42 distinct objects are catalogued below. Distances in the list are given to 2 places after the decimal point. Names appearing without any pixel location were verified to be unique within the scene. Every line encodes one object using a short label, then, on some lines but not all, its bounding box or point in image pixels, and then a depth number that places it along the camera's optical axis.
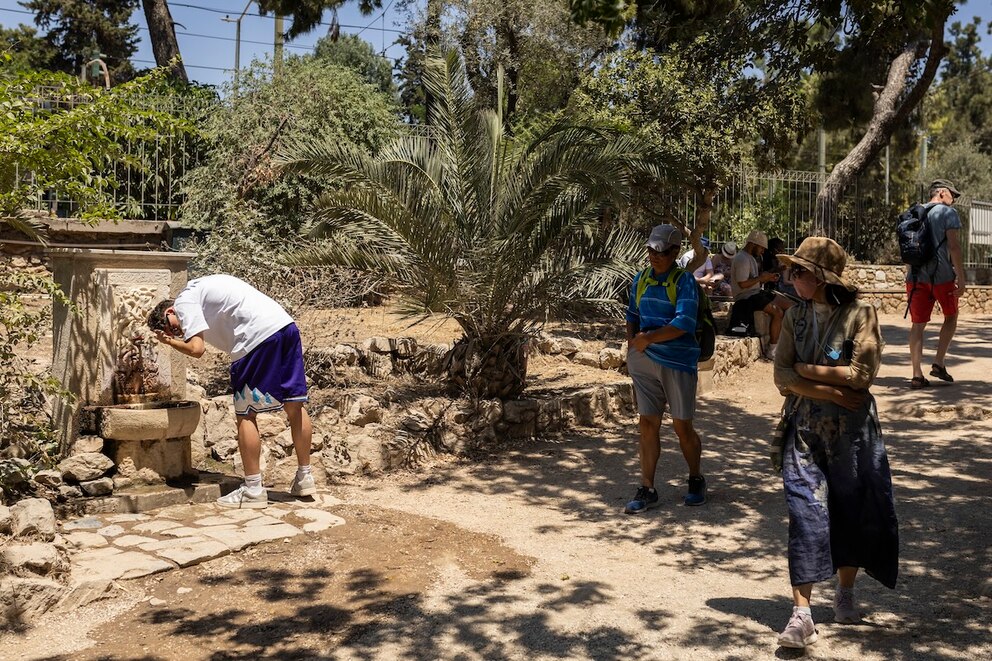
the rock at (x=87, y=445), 5.94
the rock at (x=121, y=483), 5.91
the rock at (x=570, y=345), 11.22
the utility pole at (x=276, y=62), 13.45
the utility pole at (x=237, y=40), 29.18
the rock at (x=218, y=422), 7.15
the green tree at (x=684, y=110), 13.75
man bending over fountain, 5.95
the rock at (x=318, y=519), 5.73
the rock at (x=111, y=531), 5.39
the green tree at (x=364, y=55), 34.97
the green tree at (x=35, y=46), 29.67
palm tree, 7.96
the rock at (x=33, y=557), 4.43
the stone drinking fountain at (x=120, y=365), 6.02
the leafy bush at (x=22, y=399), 5.50
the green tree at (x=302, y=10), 18.95
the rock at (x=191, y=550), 5.03
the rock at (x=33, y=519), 4.81
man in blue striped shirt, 5.93
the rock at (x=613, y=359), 10.68
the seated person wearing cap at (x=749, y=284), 11.45
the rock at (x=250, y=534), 5.30
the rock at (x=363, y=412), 7.50
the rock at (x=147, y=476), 6.01
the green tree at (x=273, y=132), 12.14
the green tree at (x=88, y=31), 31.34
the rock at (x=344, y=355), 9.18
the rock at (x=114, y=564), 4.74
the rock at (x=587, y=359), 10.81
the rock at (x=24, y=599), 4.23
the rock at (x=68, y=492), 5.73
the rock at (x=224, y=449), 7.05
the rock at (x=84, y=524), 5.47
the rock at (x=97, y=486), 5.80
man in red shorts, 8.97
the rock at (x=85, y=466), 5.78
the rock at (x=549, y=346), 11.27
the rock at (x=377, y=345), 9.68
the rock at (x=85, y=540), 5.17
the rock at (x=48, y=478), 5.69
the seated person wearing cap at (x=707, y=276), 12.84
